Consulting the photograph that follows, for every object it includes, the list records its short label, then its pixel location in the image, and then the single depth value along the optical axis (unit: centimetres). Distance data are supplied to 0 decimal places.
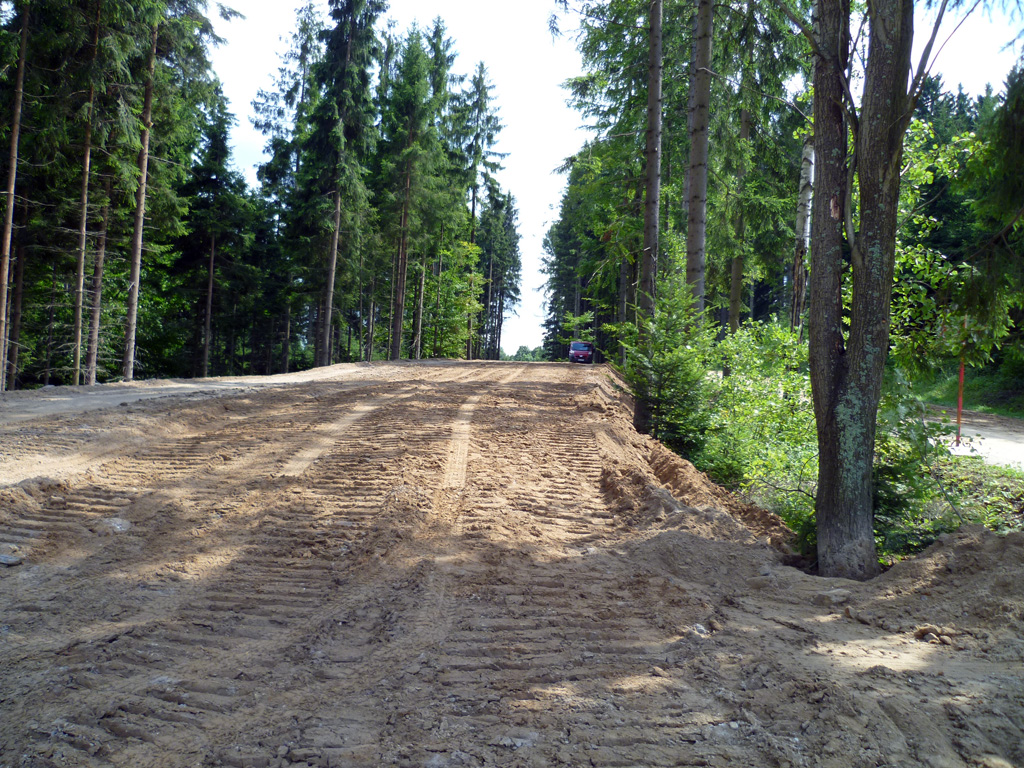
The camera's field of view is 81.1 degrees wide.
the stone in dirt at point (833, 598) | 425
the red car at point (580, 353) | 3650
